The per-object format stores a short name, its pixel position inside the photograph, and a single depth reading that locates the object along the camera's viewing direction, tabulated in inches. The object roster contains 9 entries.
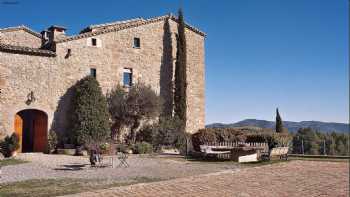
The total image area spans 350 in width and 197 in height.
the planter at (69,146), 800.4
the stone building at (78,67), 783.1
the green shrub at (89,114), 800.3
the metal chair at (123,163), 558.4
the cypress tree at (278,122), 1291.8
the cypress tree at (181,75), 1002.1
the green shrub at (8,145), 709.3
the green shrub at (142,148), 810.2
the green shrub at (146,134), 922.1
